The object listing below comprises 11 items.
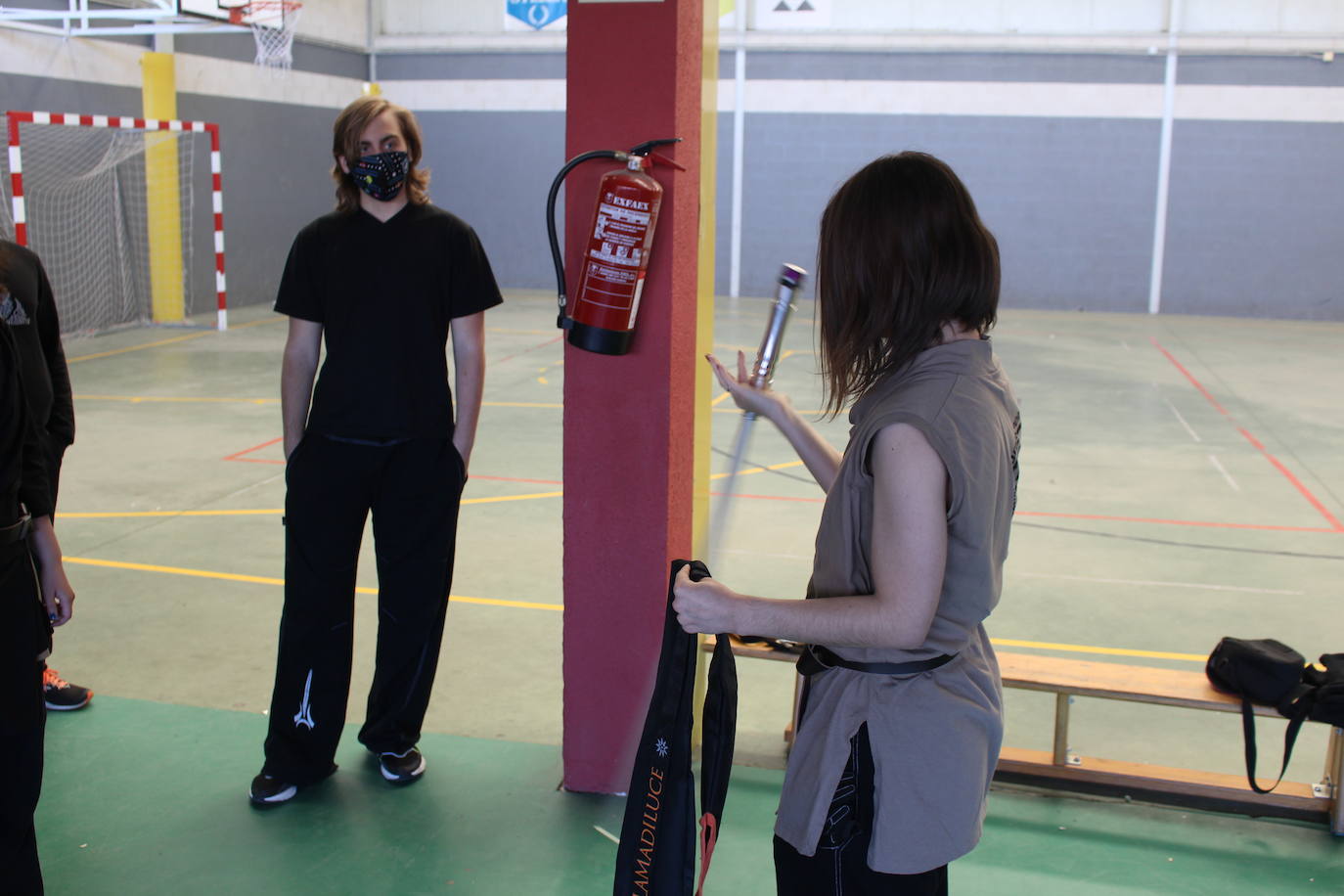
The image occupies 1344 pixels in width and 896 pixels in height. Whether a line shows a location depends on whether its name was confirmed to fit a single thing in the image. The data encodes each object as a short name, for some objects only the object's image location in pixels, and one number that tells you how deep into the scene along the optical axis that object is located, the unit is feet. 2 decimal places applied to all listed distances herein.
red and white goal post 39.40
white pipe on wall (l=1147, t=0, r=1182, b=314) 50.98
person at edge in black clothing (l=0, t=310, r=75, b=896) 6.68
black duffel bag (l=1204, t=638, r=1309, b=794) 10.27
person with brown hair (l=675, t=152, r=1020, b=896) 4.97
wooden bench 10.71
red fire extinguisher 9.21
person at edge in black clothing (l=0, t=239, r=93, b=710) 9.32
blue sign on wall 56.65
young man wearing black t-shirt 10.11
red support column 9.57
